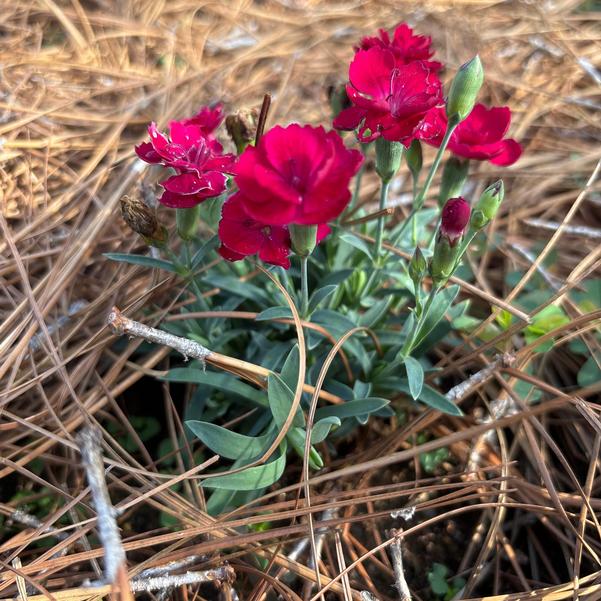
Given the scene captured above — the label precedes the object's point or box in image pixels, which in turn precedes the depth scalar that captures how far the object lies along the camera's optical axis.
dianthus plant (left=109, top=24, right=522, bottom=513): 0.18
